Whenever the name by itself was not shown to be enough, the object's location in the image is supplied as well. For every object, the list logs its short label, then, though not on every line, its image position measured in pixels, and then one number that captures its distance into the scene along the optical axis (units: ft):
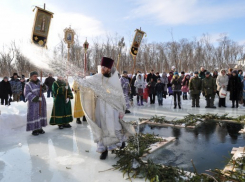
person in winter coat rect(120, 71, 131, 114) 29.78
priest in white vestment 13.99
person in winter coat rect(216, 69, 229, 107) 33.53
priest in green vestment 22.21
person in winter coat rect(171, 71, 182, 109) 33.45
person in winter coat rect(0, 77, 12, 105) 35.45
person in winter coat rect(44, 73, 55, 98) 41.50
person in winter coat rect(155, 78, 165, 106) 36.73
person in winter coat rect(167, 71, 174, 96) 42.78
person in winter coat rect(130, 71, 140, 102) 38.40
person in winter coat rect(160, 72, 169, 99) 41.34
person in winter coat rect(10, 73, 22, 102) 36.81
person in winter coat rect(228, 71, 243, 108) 33.14
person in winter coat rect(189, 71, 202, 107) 34.19
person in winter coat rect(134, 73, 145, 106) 36.29
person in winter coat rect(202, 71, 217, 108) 33.58
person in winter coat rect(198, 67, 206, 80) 37.83
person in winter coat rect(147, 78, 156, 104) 37.98
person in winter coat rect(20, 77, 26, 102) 38.90
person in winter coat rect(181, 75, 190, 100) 39.95
